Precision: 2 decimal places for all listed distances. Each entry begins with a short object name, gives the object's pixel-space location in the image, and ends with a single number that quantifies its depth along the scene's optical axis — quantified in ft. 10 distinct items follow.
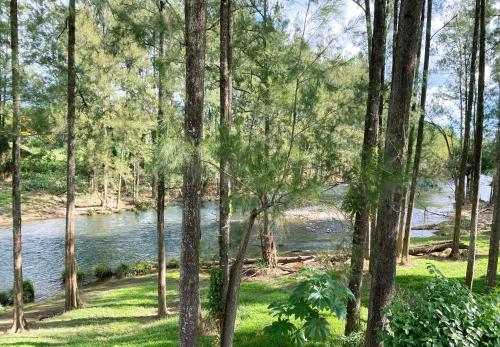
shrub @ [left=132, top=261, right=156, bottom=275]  52.87
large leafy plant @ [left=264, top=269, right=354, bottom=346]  12.39
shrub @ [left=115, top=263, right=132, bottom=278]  52.48
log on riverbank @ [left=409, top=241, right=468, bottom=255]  47.87
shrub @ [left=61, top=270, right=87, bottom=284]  51.04
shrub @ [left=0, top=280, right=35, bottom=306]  42.57
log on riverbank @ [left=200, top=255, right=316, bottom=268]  44.89
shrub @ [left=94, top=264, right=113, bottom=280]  52.47
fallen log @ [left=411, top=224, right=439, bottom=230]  80.18
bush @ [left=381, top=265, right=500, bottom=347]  11.18
